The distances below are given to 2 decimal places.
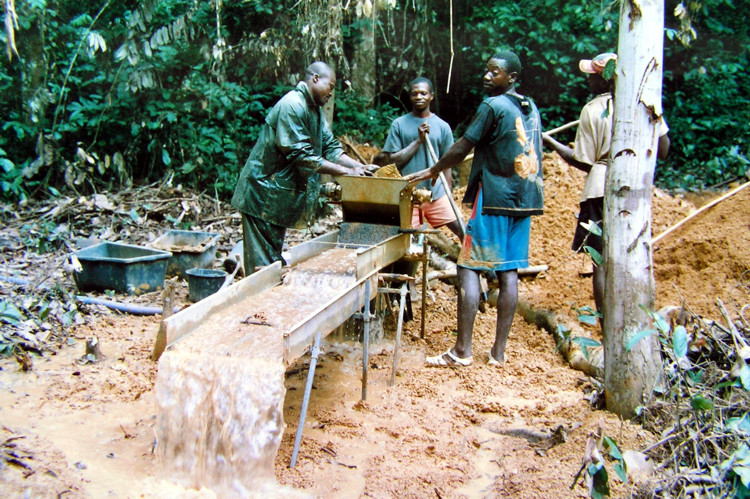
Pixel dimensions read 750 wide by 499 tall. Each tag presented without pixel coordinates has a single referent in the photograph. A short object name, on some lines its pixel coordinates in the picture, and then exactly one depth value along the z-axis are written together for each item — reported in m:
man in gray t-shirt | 6.23
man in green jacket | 5.05
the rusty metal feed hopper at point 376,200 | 4.87
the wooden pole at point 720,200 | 6.15
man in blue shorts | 4.60
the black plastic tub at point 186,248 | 6.86
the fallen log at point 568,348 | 4.66
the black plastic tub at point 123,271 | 6.09
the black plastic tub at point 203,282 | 6.19
